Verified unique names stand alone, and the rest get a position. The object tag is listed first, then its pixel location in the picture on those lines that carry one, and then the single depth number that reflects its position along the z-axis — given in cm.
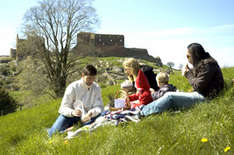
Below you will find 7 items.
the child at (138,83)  488
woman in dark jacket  450
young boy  545
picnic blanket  428
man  516
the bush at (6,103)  2430
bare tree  2242
